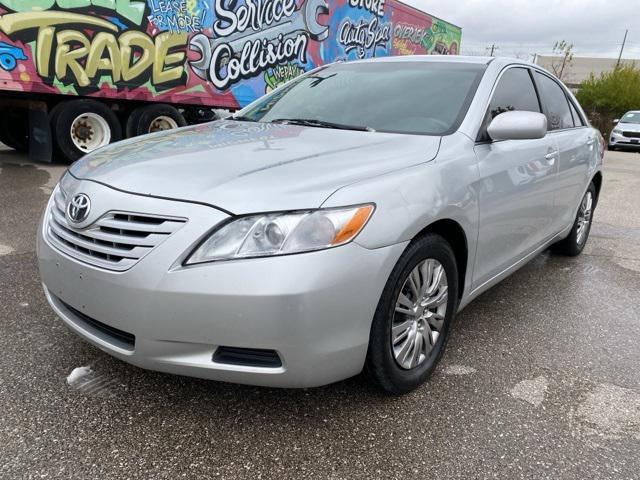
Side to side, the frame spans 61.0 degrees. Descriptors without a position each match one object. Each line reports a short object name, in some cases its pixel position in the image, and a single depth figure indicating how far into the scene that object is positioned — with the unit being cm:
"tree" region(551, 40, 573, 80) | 4253
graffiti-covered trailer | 715
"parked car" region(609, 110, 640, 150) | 2014
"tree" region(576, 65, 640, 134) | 3288
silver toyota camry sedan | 187
